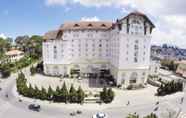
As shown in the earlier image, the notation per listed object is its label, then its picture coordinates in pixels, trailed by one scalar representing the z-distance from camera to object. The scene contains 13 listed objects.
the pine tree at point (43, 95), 29.47
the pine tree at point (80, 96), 28.48
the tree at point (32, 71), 45.36
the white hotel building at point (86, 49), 39.03
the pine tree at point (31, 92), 30.37
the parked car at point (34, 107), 27.03
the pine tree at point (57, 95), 28.77
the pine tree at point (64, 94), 28.63
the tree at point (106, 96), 28.87
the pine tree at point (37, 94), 29.84
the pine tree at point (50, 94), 29.10
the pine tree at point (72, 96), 28.52
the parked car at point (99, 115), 24.18
